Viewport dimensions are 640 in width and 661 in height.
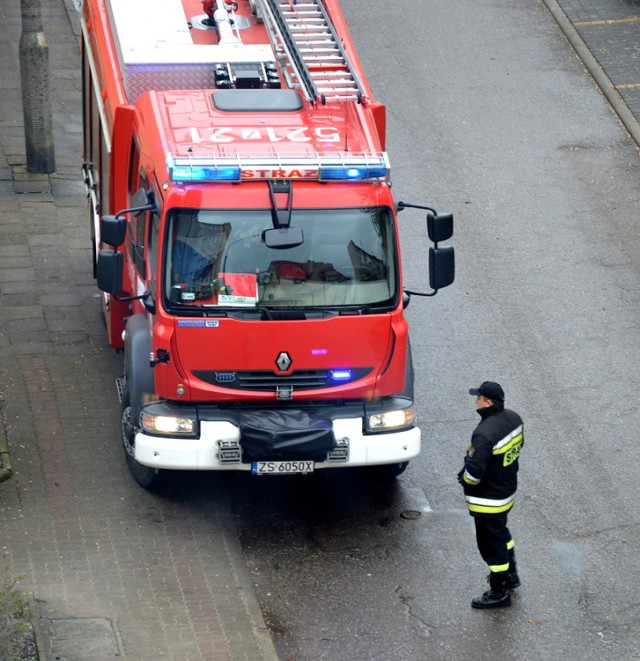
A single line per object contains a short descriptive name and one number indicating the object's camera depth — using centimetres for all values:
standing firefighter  1831
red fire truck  1909
